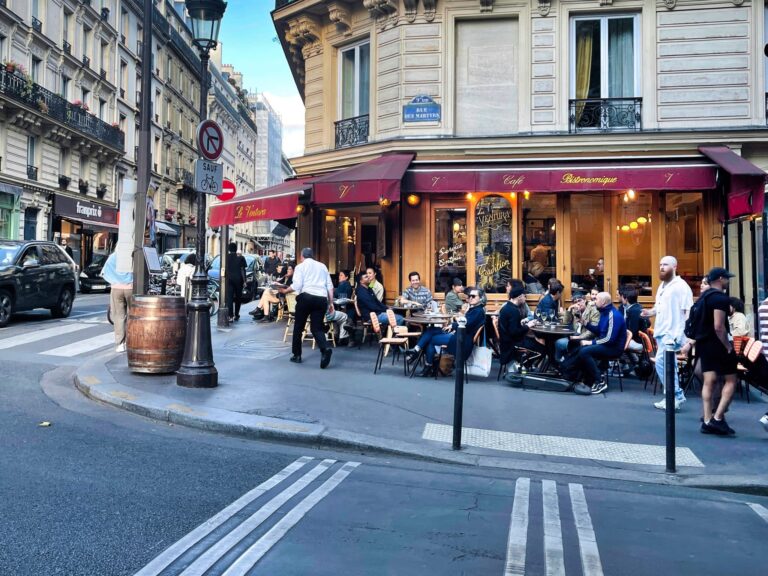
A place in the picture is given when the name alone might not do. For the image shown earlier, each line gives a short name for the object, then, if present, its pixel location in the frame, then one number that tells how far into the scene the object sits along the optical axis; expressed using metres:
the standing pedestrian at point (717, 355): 6.25
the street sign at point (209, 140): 7.68
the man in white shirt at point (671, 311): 7.49
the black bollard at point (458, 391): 5.50
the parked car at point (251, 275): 19.61
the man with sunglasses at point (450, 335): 8.51
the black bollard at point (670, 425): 5.19
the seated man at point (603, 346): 8.23
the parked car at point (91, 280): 25.02
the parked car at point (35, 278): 12.80
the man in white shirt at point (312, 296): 9.25
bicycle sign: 7.67
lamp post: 7.39
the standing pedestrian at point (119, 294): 9.91
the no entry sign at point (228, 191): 13.61
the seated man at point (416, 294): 11.25
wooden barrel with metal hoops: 7.72
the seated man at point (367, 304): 10.58
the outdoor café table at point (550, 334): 8.57
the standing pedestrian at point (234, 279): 14.45
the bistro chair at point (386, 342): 9.19
